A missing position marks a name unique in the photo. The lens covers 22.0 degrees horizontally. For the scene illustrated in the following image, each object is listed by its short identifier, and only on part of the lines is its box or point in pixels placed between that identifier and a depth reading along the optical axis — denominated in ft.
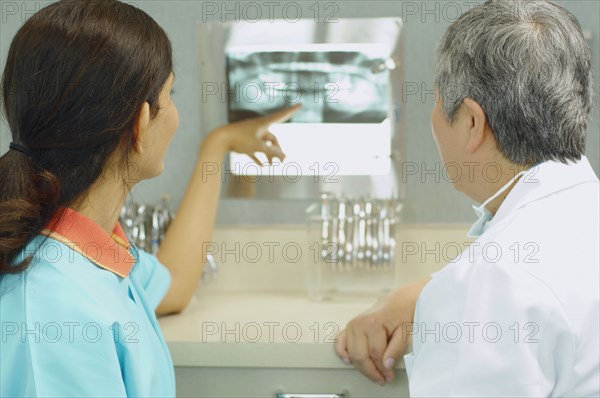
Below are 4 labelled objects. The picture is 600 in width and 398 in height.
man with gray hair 6.40
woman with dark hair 6.68
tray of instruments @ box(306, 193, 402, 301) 8.84
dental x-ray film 9.17
